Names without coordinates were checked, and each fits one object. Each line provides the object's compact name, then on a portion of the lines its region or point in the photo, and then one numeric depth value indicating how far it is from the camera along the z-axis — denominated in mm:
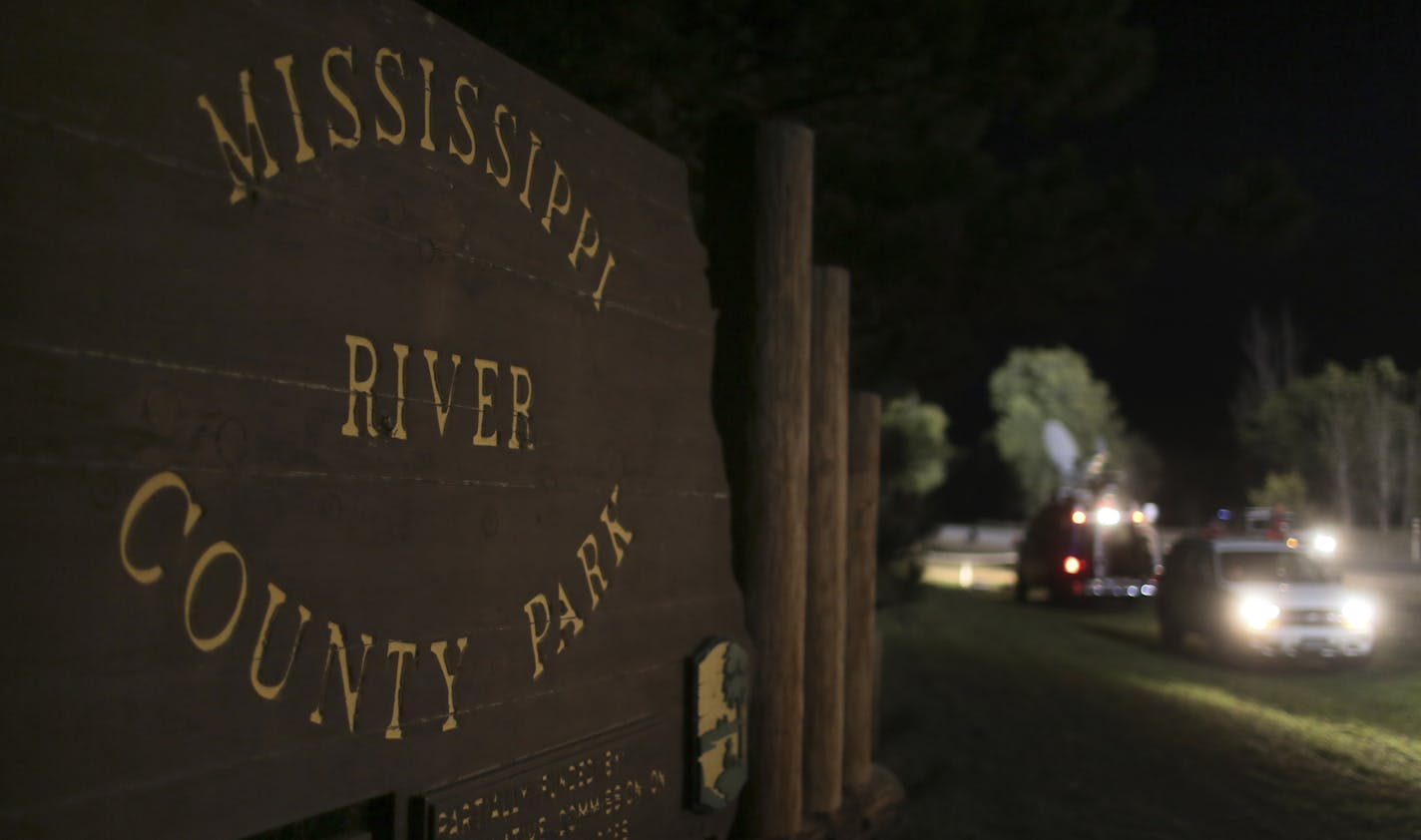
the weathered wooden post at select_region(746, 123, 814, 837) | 4965
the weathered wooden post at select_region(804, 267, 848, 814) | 5457
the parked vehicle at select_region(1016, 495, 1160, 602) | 20516
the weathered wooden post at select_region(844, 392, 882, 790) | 6016
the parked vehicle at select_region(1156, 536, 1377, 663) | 13086
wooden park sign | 2250
